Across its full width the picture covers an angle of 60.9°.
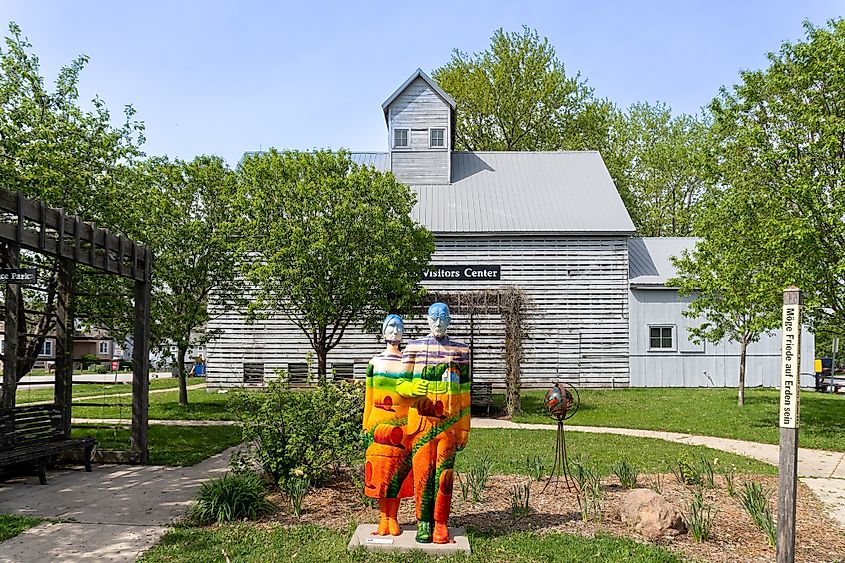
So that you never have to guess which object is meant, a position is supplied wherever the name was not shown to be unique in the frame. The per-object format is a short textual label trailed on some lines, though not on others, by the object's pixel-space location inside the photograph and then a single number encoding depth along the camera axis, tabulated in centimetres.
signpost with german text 560
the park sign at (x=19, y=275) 832
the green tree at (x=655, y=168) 4116
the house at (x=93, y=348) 5268
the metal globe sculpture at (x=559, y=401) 889
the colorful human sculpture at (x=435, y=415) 648
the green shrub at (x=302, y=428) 855
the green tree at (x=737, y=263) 1432
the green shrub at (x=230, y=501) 761
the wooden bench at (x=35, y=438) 895
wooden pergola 882
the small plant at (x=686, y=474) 929
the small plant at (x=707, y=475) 918
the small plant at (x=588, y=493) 772
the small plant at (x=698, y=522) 700
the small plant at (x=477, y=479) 843
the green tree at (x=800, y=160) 1370
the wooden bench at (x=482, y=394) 1805
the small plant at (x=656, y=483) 874
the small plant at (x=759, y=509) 679
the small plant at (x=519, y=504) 781
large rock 716
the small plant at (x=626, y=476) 895
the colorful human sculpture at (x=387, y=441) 668
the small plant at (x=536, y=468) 952
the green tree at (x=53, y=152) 1166
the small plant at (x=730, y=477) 845
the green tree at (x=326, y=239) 1692
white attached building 2614
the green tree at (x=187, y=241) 1822
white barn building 2422
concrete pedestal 647
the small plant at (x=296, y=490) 781
